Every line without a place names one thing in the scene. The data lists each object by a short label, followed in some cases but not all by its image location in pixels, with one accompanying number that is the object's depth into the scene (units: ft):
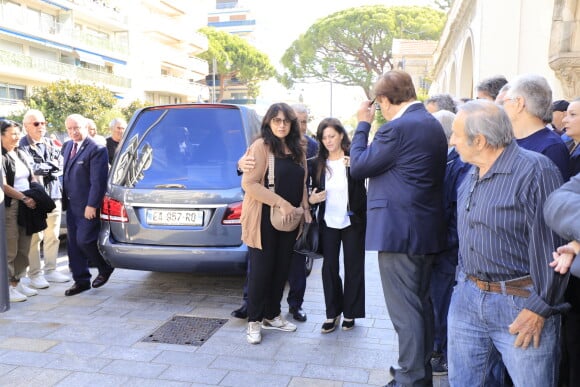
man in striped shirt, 6.51
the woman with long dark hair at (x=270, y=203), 12.75
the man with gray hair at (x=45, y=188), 17.84
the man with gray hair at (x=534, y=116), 8.47
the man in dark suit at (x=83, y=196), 16.99
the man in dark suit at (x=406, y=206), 9.46
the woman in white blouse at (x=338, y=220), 13.52
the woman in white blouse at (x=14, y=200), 16.61
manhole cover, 13.29
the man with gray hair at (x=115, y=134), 24.93
